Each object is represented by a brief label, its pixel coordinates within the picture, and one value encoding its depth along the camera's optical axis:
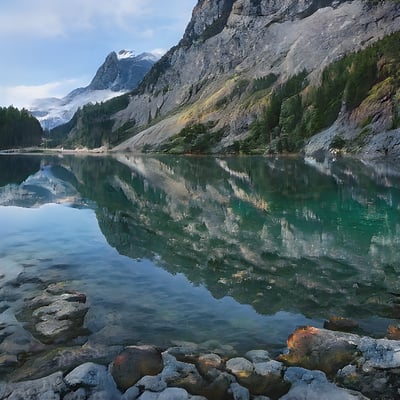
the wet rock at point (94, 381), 9.23
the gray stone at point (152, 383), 9.29
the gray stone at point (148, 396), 8.93
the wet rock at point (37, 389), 9.04
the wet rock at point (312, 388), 9.01
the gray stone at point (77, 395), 9.02
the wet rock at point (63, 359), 10.18
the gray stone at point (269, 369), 9.89
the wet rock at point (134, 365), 9.73
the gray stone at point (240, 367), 9.91
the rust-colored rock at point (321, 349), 10.35
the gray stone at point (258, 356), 10.76
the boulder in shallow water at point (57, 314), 12.32
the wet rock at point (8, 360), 10.61
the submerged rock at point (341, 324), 12.70
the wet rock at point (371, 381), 9.09
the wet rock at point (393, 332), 11.89
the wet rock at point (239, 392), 9.11
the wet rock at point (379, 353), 9.95
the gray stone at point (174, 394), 8.89
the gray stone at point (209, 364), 9.97
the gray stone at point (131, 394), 9.06
